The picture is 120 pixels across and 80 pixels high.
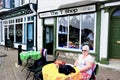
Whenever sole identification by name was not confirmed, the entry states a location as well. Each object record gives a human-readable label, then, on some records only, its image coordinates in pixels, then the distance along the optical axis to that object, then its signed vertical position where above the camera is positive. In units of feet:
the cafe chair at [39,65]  8.37 -3.03
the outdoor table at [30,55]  11.53 -2.29
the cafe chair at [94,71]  7.13 -2.83
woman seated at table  6.80 -2.09
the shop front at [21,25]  21.29 +4.06
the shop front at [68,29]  14.32 +2.05
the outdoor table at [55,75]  5.56 -2.49
